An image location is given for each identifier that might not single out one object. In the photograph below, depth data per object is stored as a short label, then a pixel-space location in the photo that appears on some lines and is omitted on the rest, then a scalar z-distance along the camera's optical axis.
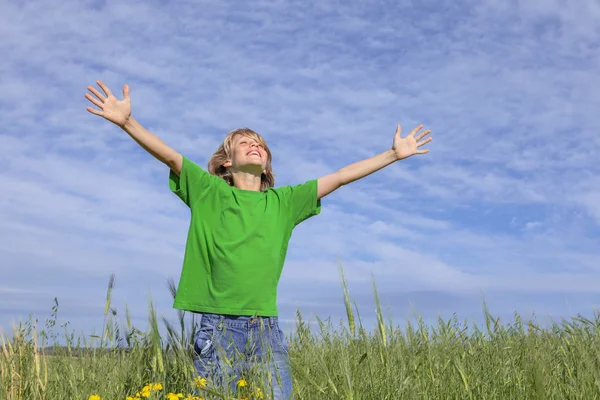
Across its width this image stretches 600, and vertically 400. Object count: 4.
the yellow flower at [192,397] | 3.15
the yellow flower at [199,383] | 2.91
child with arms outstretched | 3.81
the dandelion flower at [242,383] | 3.21
